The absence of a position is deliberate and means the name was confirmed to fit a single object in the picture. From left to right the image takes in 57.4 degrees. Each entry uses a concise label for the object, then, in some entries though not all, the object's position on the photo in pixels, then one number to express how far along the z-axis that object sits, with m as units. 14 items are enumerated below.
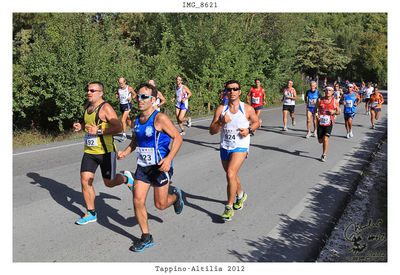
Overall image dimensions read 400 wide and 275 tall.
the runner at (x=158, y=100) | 10.68
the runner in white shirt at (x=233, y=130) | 5.27
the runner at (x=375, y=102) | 15.40
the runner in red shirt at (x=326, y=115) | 9.12
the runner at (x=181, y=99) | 12.18
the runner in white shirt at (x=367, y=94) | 21.59
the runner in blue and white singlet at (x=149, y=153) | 4.41
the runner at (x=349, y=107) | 12.34
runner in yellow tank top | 5.16
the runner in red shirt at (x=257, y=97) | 12.66
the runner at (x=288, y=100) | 13.64
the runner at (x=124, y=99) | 11.94
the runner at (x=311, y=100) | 12.20
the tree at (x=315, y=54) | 48.22
